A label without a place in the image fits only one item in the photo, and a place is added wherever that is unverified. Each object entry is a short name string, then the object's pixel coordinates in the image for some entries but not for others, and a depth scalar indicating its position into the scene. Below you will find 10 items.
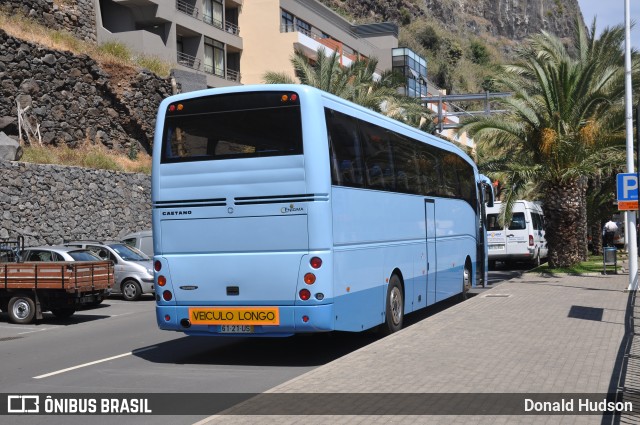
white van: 30.50
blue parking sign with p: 17.98
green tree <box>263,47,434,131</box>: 35.53
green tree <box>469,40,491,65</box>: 138.12
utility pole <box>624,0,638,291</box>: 20.67
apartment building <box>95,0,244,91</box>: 41.88
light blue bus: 10.69
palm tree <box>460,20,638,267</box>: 25.33
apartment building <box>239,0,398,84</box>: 51.81
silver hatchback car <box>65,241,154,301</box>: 22.30
